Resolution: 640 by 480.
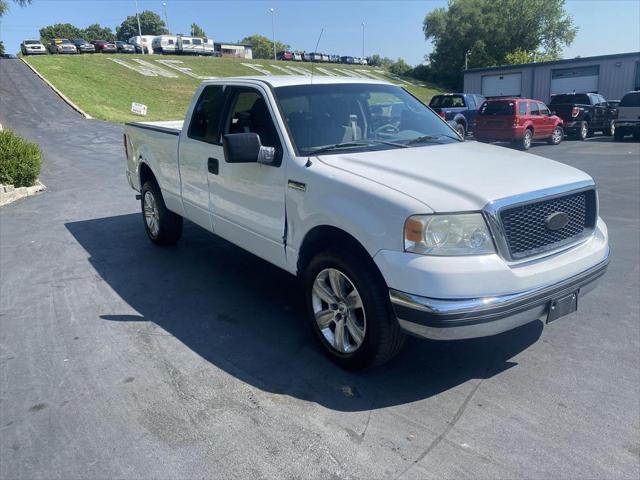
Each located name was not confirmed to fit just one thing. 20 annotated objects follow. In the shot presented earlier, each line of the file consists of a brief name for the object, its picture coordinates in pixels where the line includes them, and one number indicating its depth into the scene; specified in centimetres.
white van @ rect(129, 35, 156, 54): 6162
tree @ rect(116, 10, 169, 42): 12494
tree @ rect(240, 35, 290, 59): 11156
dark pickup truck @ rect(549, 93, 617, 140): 2200
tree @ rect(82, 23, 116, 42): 12156
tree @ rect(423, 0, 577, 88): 6475
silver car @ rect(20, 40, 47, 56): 4831
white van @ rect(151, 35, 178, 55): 6091
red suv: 1894
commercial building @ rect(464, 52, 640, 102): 3219
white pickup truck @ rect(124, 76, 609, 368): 299
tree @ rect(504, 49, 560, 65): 6106
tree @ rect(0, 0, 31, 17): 2039
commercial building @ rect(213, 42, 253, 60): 7609
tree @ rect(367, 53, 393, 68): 8625
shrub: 970
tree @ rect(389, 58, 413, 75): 7306
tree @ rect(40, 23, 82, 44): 11644
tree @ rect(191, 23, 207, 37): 12784
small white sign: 2508
